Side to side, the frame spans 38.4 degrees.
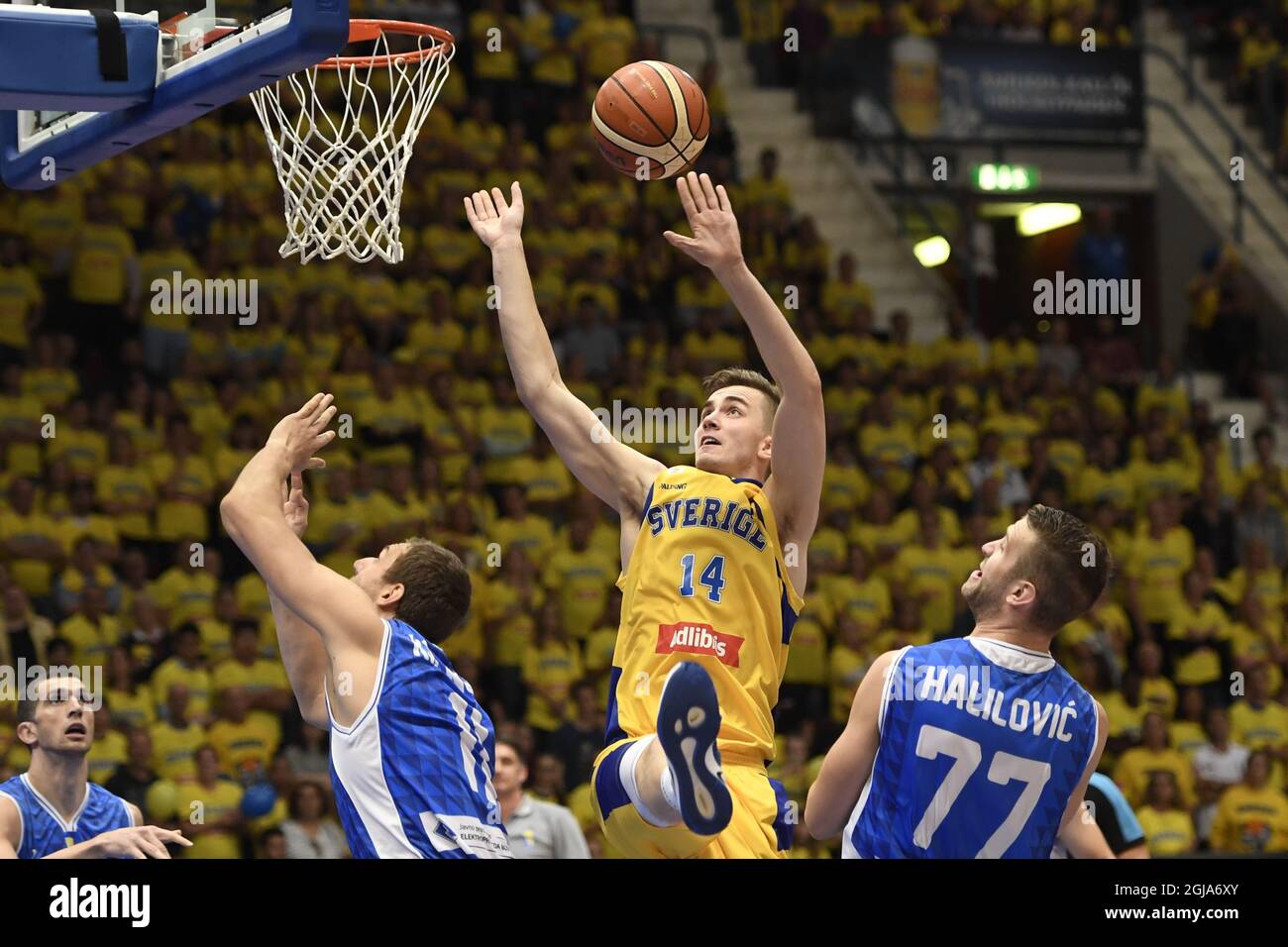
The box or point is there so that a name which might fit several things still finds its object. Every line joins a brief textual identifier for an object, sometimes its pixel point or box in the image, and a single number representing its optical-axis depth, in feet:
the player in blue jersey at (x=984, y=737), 13.80
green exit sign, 48.47
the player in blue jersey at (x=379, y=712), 14.06
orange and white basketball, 18.15
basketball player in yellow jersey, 15.15
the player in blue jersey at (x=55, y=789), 18.08
